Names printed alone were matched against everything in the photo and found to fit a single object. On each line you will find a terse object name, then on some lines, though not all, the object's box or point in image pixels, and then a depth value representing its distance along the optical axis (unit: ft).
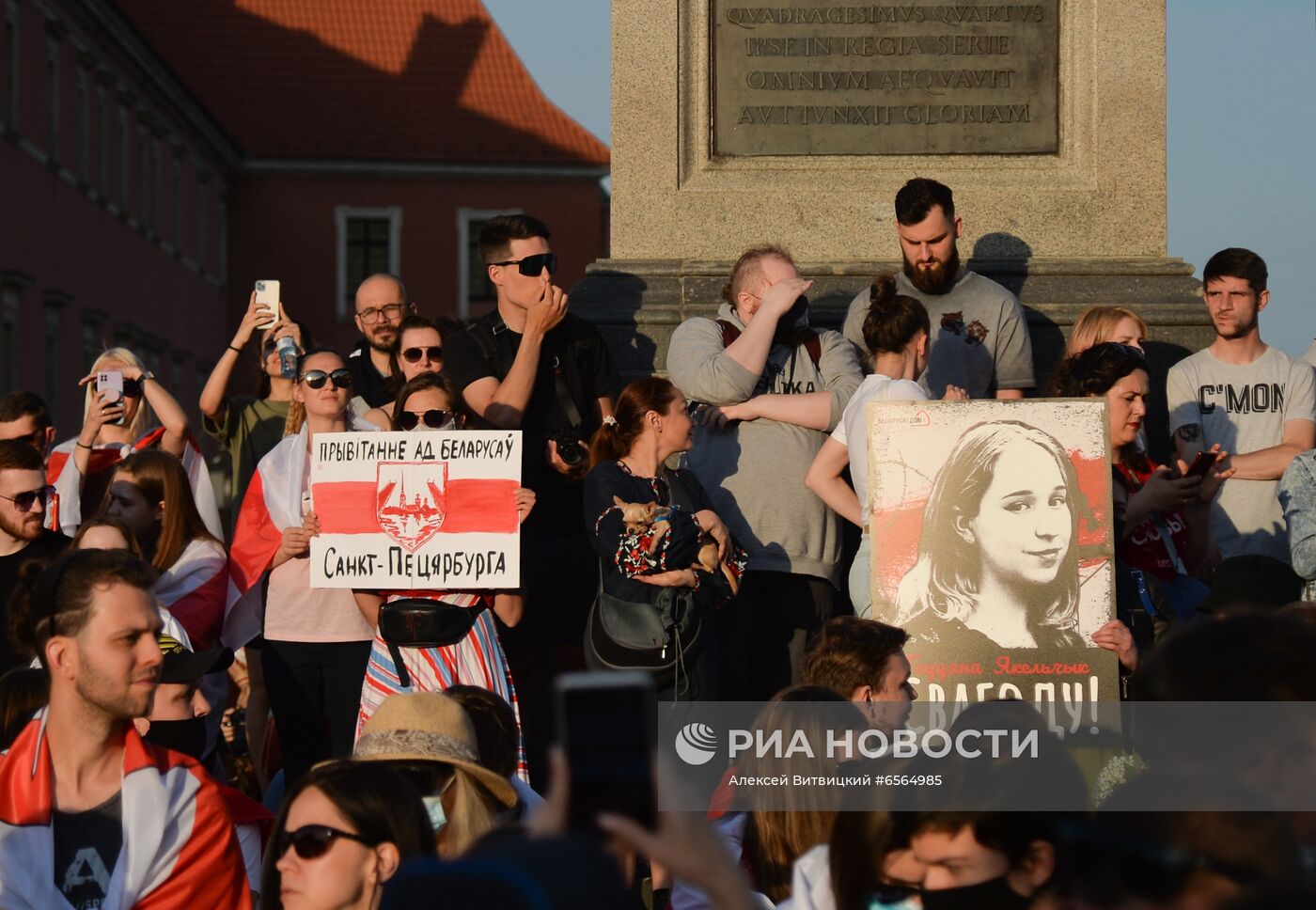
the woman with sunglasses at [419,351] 50.80
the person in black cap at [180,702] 39.11
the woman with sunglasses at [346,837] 24.98
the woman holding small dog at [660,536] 41.16
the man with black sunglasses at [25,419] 53.11
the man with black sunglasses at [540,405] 46.14
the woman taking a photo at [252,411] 54.39
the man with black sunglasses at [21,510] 45.98
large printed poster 39.27
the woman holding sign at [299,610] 44.75
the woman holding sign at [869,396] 42.57
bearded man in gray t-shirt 48.80
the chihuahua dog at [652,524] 41.24
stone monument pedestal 57.62
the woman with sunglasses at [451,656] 41.47
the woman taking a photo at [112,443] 52.75
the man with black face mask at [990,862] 18.79
